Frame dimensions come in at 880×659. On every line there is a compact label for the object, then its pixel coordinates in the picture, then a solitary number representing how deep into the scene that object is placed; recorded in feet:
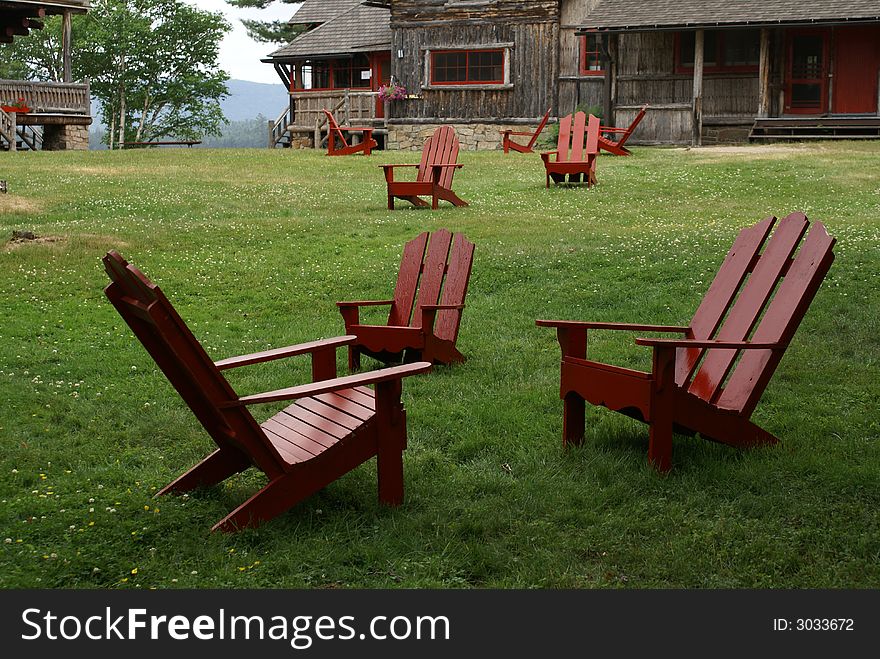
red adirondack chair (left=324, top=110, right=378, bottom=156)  80.53
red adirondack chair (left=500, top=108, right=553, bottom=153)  77.97
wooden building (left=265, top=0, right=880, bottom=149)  77.15
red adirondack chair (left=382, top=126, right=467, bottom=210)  46.52
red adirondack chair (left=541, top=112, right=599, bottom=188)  53.88
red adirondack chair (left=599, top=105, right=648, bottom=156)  70.38
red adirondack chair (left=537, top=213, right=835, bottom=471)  15.17
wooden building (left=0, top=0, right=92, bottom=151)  86.53
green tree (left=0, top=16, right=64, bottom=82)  175.83
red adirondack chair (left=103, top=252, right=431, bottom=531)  12.09
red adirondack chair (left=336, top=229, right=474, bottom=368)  21.80
